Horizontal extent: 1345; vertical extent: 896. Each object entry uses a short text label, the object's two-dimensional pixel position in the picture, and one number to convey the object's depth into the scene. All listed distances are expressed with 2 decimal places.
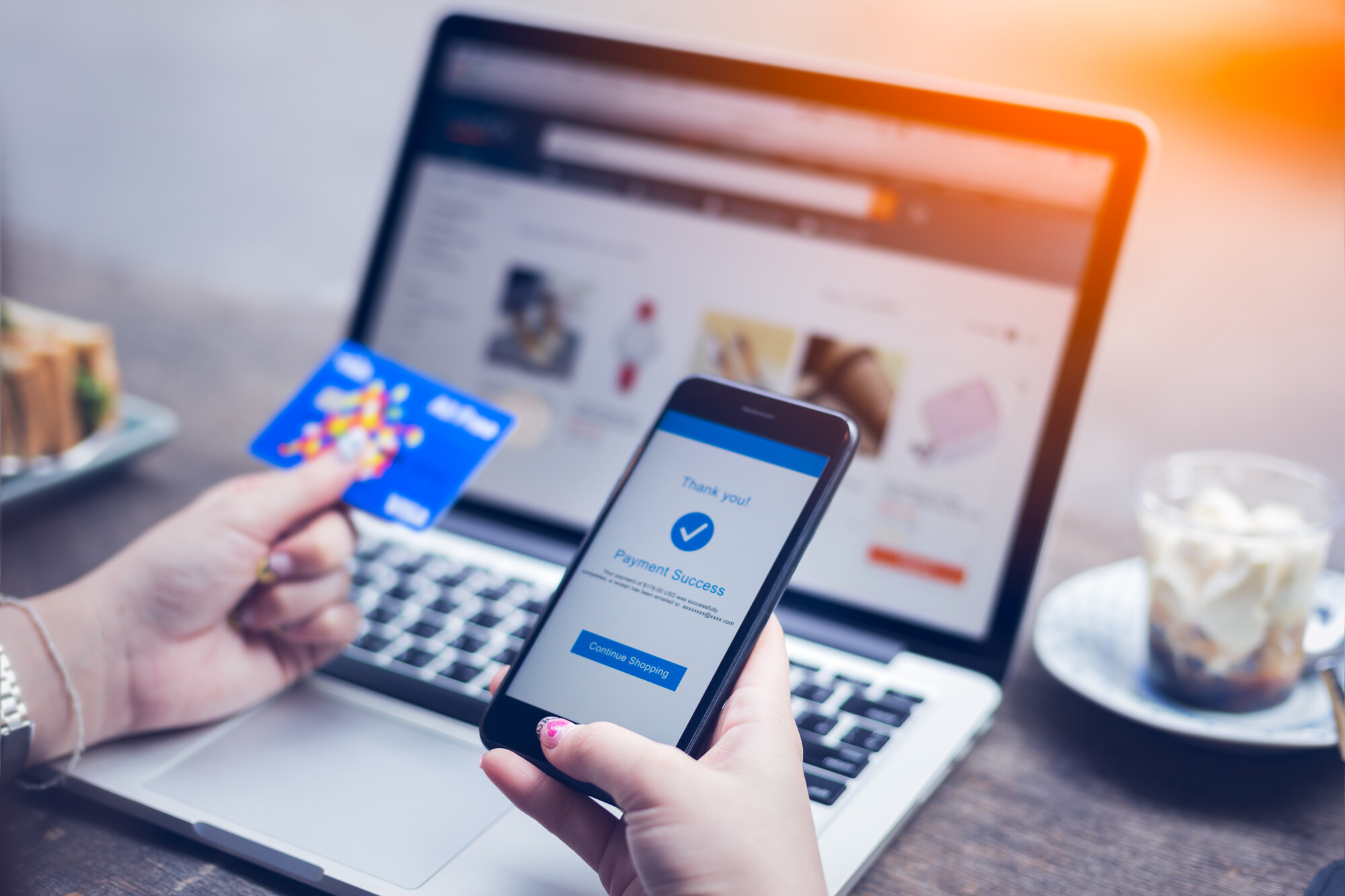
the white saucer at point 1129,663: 0.54
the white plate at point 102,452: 0.73
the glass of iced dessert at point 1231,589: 0.54
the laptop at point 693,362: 0.50
